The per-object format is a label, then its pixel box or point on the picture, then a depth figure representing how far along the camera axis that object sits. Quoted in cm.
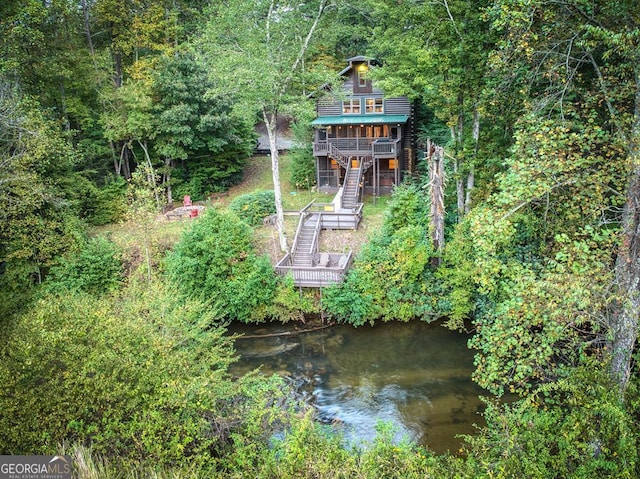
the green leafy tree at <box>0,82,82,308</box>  1953
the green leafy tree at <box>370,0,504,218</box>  1807
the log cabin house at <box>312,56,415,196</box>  2919
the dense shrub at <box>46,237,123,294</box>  2064
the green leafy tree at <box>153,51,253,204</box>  2716
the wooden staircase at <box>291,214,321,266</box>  2198
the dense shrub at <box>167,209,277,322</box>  1998
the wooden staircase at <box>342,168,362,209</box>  2767
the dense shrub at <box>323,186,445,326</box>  1984
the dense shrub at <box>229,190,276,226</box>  2523
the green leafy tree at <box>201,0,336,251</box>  2017
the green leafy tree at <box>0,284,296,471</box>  910
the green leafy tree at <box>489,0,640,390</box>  948
